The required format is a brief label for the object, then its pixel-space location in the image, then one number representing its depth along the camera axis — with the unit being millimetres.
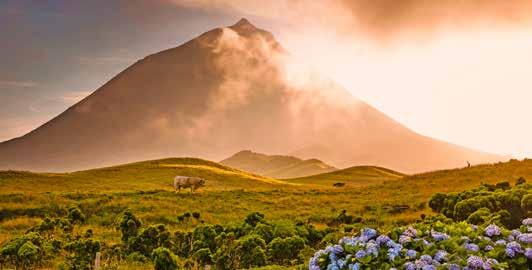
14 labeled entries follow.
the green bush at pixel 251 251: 19547
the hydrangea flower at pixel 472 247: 10461
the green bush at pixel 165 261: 19547
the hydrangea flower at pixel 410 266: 9953
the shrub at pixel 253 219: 25244
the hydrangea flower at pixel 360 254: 10422
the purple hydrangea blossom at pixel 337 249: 10828
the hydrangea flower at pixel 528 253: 10414
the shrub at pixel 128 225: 27500
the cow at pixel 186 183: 55688
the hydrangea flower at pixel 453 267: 9844
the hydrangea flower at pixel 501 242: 10750
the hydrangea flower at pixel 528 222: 11766
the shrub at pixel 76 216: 35391
